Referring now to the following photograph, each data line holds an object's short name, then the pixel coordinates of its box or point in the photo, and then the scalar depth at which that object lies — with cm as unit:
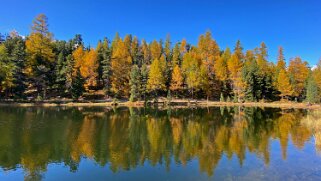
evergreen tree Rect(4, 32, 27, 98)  6760
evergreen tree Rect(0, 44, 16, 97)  6550
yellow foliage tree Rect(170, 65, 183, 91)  8619
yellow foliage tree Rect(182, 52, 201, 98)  8438
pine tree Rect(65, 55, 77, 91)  7428
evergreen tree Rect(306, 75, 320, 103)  7425
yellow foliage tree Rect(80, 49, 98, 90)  8162
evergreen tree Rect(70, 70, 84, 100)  7100
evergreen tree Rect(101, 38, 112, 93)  8016
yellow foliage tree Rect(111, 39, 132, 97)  8294
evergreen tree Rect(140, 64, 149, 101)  7888
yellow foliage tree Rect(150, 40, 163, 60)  10769
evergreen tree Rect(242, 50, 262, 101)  8412
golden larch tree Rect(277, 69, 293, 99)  8475
